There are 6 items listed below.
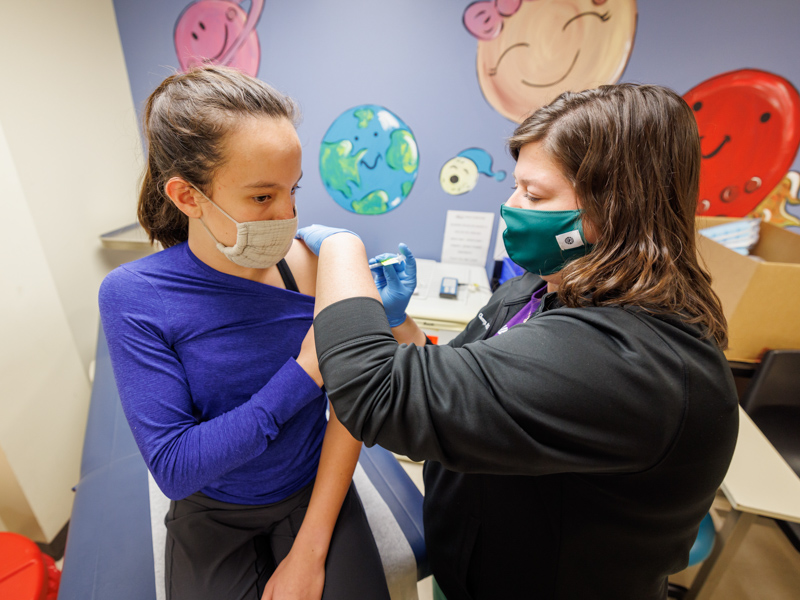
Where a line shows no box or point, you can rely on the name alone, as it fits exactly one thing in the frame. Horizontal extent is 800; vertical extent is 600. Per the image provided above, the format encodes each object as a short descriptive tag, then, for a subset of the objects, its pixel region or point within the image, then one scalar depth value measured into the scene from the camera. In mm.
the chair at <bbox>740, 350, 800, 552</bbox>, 1611
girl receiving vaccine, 782
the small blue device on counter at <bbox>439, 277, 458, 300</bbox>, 2100
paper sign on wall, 2365
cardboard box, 1532
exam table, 1016
